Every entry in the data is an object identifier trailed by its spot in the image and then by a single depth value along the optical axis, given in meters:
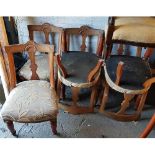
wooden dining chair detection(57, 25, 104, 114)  1.68
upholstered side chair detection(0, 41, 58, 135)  1.47
